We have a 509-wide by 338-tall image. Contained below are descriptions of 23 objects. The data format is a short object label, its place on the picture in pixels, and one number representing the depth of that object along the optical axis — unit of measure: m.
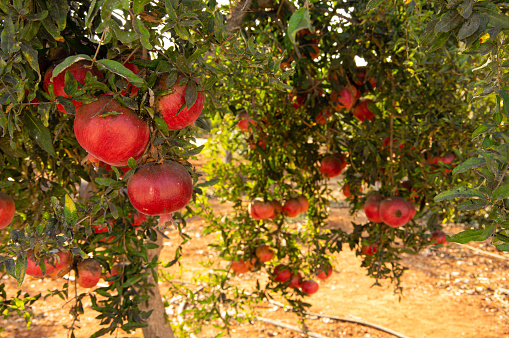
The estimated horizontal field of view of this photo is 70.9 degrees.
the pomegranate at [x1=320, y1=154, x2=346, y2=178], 1.97
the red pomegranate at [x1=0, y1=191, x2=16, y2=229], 0.93
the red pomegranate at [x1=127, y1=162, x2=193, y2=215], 0.64
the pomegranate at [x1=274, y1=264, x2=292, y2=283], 2.53
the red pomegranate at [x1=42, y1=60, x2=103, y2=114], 0.67
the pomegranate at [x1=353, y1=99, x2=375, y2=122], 1.92
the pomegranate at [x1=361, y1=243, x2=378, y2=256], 1.95
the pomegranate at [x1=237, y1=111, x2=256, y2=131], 1.85
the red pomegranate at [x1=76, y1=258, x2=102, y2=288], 1.11
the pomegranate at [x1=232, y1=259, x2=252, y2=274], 2.62
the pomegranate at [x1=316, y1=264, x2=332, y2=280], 2.19
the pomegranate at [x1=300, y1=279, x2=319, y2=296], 2.55
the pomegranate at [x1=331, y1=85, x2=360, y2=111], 1.73
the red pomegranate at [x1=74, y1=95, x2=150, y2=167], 0.59
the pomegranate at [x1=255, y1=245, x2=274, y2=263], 2.47
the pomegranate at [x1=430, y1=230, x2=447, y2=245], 2.33
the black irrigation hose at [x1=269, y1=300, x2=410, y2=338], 3.64
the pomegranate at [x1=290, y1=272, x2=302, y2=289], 2.60
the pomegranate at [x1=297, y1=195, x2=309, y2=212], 2.37
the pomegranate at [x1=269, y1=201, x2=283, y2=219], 2.39
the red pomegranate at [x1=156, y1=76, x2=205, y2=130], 0.64
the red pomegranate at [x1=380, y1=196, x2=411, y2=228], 1.63
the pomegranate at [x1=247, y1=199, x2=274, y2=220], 2.30
